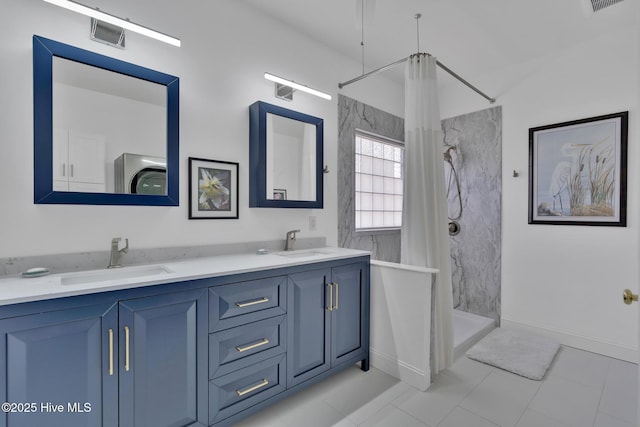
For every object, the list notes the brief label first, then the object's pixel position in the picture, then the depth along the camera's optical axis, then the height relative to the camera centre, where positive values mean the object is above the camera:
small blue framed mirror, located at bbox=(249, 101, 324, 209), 2.17 +0.44
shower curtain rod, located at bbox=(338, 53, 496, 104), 2.29 +1.21
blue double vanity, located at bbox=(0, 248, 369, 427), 1.08 -0.61
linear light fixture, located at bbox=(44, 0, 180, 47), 1.36 +0.98
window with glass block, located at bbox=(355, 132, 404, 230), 3.16 +0.35
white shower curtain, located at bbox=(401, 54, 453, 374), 2.24 +0.14
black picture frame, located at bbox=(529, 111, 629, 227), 2.49 +0.37
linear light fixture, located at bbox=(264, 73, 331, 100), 2.10 +0.96
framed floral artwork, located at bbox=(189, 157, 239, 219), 1.93 +0.16
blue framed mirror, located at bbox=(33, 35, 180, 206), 1.44 +0.45
